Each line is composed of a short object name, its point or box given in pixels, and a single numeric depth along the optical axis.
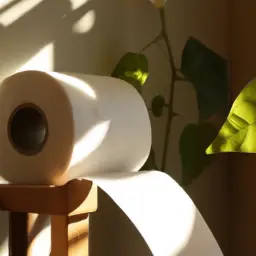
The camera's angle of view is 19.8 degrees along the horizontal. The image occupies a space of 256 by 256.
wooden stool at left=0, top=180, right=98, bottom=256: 0.71
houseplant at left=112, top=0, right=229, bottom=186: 1.01
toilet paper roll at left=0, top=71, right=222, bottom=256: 0.72
